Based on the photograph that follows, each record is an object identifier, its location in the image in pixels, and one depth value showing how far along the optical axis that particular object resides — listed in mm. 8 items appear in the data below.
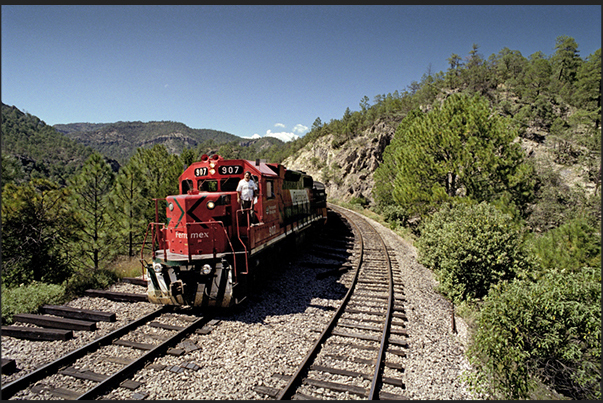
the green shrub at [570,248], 9852
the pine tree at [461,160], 15305
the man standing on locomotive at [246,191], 7992
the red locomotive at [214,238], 7062
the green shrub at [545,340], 5227
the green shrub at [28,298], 6771
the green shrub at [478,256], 9445
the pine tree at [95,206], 14156
